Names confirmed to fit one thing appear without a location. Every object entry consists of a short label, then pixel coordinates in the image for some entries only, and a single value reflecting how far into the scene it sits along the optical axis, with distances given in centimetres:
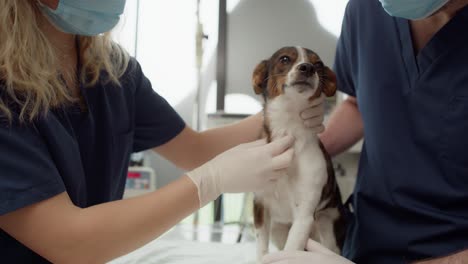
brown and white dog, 113
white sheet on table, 149
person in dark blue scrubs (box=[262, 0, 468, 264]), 103
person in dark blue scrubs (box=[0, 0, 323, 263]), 87
